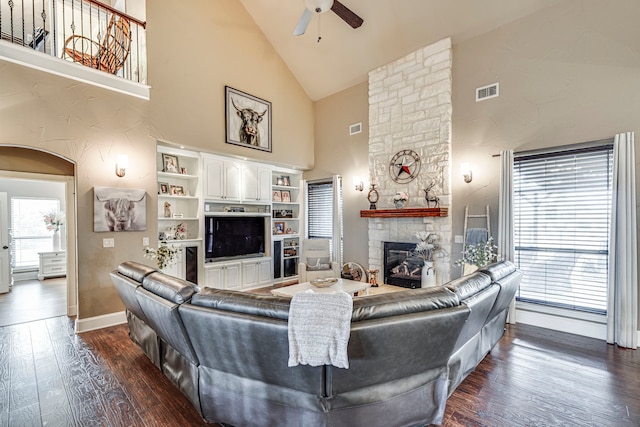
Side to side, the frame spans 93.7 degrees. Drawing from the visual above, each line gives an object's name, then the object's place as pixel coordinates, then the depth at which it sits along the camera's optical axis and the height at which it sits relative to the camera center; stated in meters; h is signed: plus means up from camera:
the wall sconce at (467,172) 4.62 +0.57
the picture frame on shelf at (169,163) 5.16 +0.82
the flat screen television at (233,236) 5.55 -0.51
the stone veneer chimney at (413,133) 4.88 +1.36
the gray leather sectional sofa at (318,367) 1.74 -0.93
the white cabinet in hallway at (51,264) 6.88 -1.25
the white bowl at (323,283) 4.07 -1.00
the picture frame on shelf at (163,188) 5.17 +0.40
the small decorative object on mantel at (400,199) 5.30 +0.19
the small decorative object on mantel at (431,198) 4.93 +0.19
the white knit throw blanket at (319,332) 1.62 -0.66
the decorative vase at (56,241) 7.40 -0.74
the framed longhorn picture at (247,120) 5.54 +1.75
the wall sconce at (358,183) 6.05 +0.54
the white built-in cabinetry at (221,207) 5.21 +0.06
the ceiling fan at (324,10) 3.74 +2.58
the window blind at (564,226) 3.64 -0.22
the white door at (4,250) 5.68 -0.75
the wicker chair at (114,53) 4.46 +2.48
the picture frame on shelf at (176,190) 5.30 +0.37
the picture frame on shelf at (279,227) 6.72 -0.39
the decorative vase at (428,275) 4.88 -1.07
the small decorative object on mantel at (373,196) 5.74 +0.26
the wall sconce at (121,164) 4.19 +0.65
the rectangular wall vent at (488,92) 4.41 +1.76
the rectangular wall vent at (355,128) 6.16 +1.69
